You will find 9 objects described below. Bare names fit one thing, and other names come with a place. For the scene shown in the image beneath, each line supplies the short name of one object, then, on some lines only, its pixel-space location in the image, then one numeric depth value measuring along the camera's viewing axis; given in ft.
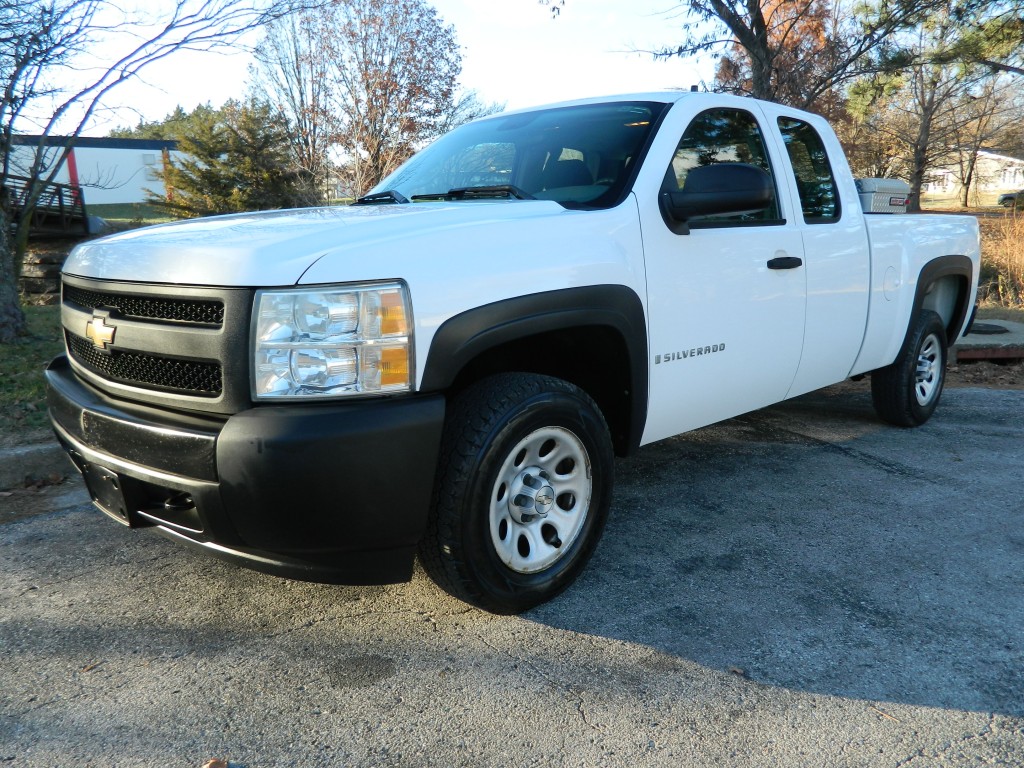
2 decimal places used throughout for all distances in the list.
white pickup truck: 7.54
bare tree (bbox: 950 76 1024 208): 95.81
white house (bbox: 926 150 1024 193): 135.54
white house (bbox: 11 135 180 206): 172.90
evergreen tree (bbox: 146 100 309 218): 87.10
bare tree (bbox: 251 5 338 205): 75.97
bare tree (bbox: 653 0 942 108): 34.53
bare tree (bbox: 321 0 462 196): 75.15
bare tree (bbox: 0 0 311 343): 22.94
